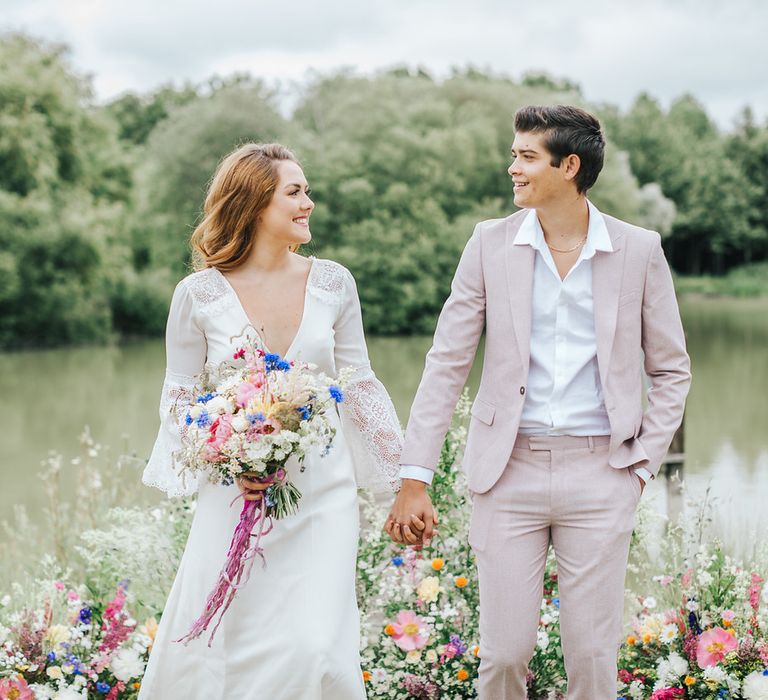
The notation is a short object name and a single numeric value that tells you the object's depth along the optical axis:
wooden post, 7.09
